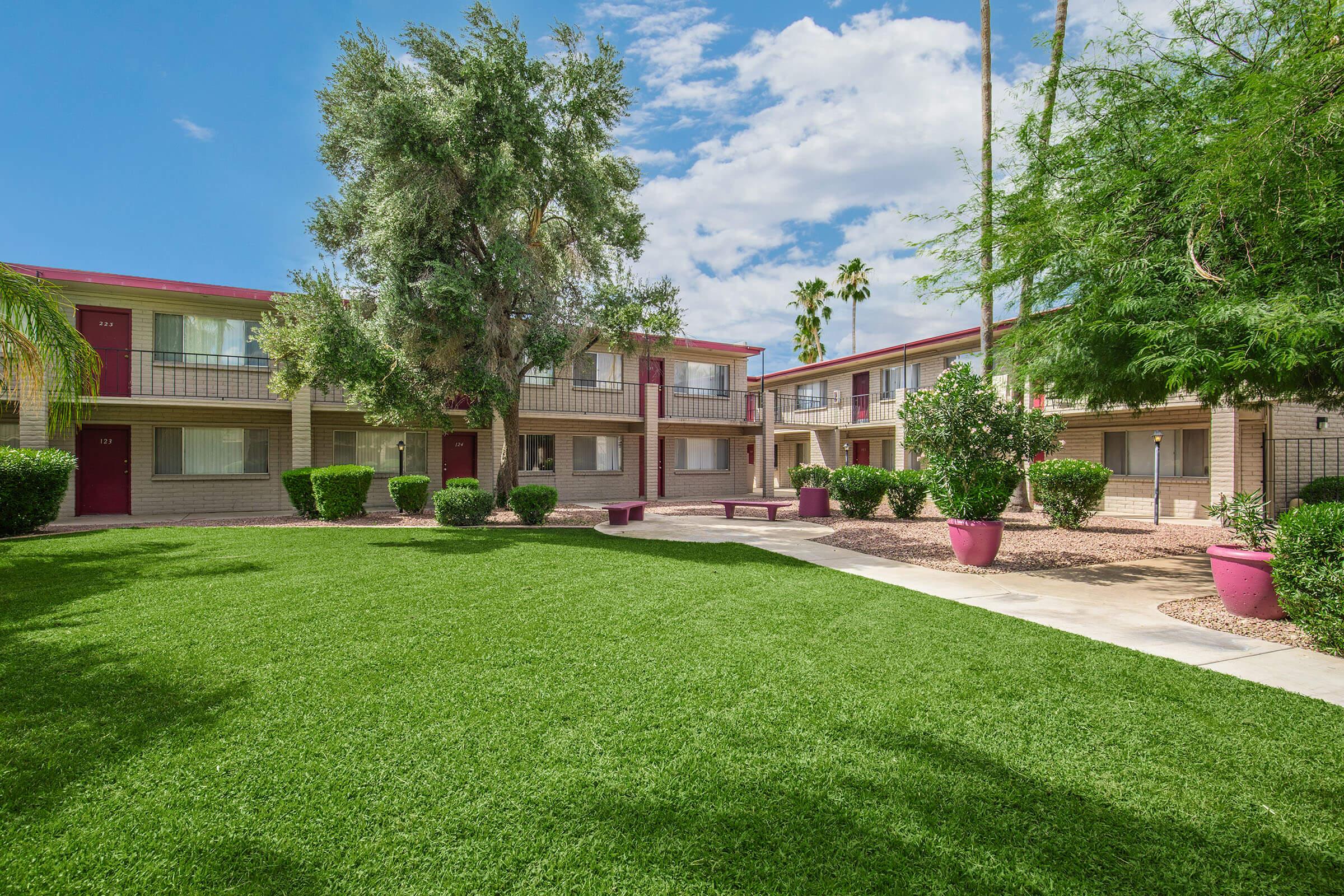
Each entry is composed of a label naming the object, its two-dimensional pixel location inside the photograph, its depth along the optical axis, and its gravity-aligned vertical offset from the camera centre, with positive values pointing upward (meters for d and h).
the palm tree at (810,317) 42.88 +9.46
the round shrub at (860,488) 16.11 -0.84
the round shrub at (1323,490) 13.82 -0.65
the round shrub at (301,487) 15.38 -0.90
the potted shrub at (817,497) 16.53 -1.08
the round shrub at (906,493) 15.57 -0.92
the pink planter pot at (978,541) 9.35 -1.24
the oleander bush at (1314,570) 5.29 -0.95
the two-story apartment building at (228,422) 16.34 +0.83
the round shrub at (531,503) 14.39 -1.16
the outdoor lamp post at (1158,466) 15.85 -0.19
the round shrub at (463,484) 14.83 -0.76
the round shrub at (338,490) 14.85 -0.93
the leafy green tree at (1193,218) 5.73 +2.56
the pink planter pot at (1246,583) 6.18 -1.23
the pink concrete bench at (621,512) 14.27 -1.33
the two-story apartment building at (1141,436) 15.63 +0.65
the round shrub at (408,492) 15.91 -1.02
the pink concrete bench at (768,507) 14.98 -1.31
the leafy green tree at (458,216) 13.55 +5.53
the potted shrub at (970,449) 9.35 +0.12
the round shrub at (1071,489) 13.84 -0.70
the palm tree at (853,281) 42.81 +11.91
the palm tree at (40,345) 7.61 +1.27
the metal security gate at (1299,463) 15.73 -0.07
